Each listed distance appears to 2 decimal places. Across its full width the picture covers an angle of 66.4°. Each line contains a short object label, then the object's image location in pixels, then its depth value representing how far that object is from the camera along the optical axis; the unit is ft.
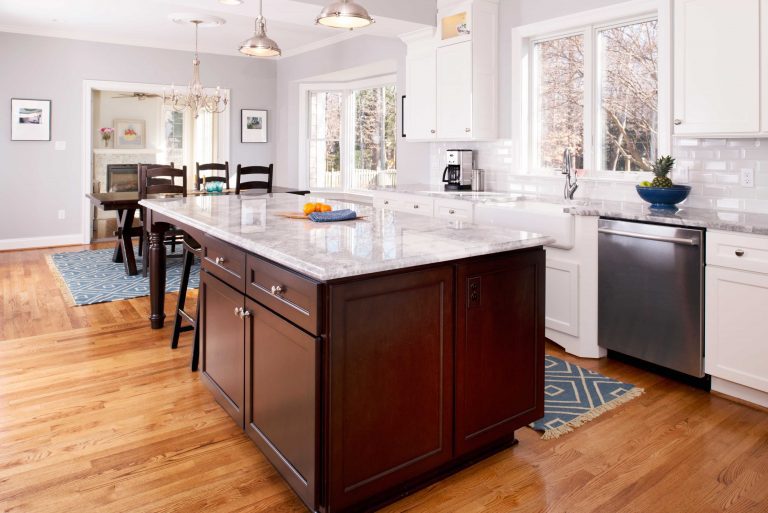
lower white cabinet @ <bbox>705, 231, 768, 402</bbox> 8.88
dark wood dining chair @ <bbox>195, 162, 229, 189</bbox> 21.58
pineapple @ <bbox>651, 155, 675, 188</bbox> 11.13
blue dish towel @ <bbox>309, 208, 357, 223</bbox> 9.02
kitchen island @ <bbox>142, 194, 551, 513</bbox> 6.00
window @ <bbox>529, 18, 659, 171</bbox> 12.98
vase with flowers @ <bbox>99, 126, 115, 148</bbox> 29.17
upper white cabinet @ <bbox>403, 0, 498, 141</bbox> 15.56
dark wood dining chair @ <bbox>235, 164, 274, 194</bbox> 20.52
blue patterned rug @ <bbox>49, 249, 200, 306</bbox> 16.48
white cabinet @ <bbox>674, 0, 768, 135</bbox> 9.64
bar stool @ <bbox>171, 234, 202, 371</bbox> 10.61
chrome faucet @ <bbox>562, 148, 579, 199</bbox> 13.57
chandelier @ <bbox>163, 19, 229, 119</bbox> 21.72
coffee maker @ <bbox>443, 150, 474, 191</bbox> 16.90
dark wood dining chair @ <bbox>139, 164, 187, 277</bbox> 18.43
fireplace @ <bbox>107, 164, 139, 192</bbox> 28.81
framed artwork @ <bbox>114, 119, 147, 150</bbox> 29.84
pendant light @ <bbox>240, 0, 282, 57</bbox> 11.91
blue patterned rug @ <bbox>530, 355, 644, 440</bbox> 8.73
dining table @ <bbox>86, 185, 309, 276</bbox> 18.52
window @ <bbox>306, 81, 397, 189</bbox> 24.40
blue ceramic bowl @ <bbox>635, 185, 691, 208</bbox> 10.89
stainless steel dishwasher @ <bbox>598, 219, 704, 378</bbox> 9.73
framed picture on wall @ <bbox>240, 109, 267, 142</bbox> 28.25
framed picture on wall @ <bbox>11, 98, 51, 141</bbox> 23.17
